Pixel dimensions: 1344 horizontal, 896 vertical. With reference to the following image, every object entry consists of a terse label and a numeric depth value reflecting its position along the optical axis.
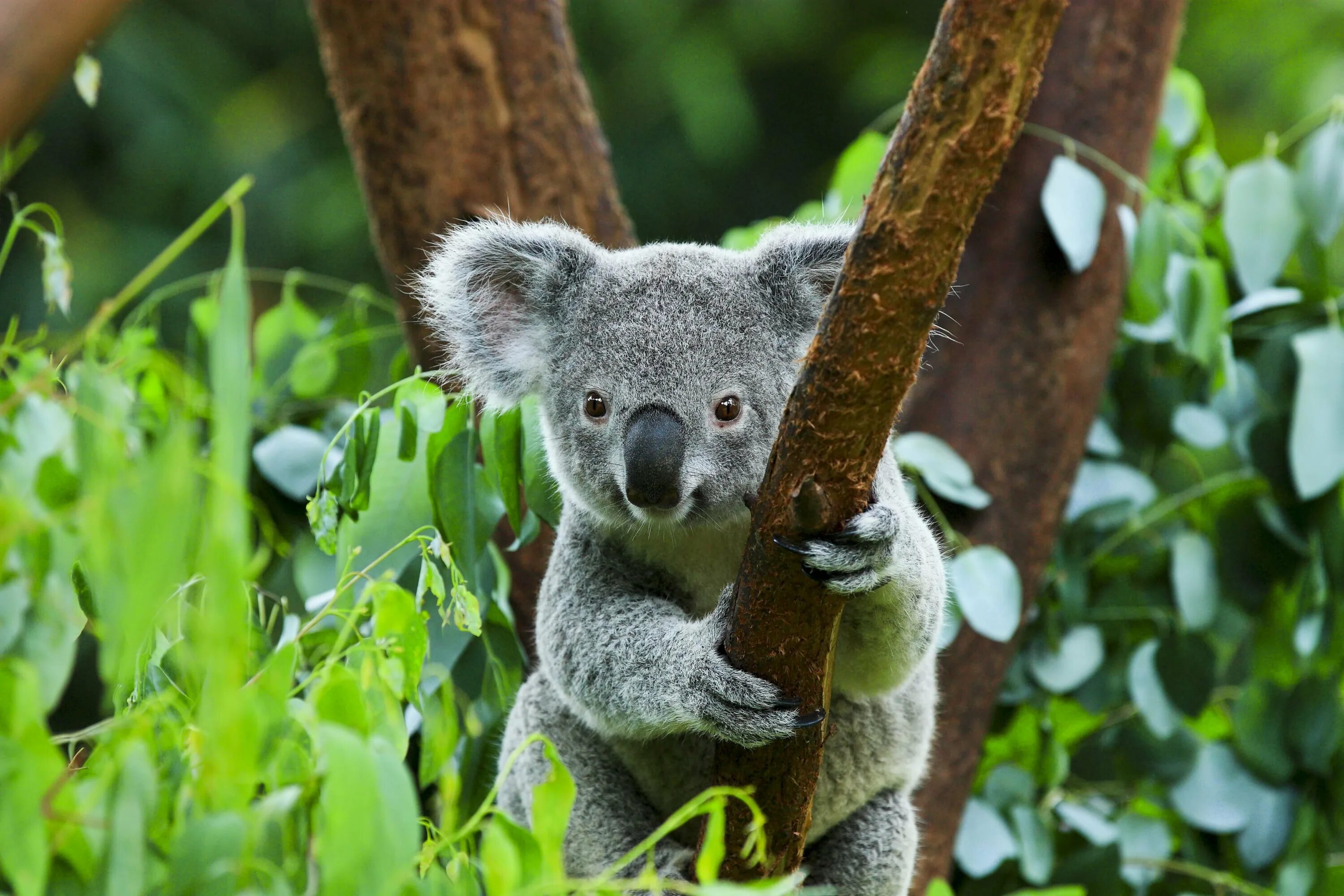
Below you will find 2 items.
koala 4.05
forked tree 6.42
